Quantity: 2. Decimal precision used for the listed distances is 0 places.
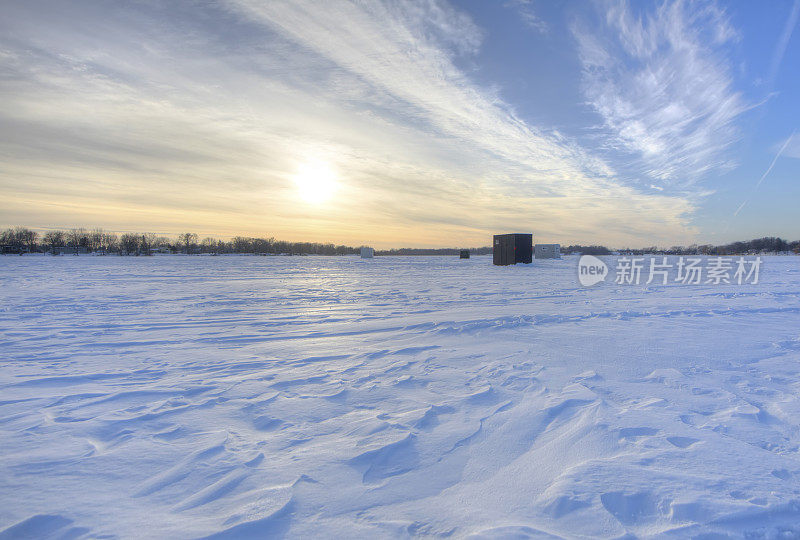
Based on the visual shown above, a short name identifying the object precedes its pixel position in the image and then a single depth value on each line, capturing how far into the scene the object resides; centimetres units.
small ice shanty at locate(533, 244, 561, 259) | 3838
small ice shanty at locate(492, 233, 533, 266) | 2789
